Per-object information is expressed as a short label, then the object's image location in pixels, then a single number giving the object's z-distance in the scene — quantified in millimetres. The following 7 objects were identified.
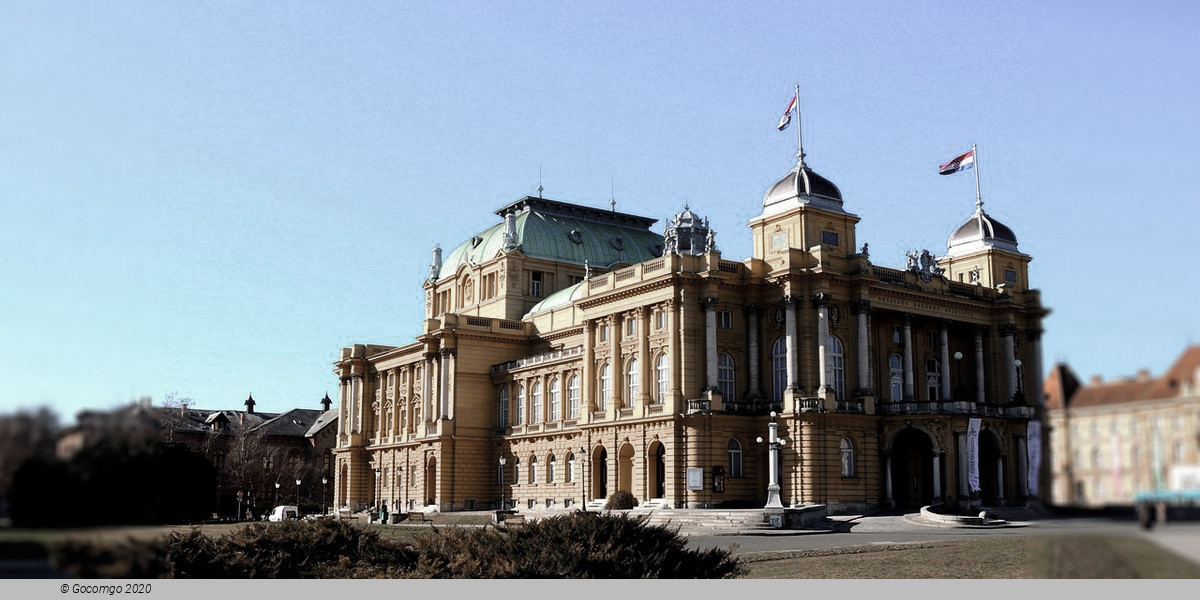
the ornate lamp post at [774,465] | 53156
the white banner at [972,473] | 54906
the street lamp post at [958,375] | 69062
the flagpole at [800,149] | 67688
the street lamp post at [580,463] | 68406
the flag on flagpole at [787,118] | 66438
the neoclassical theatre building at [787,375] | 61188
